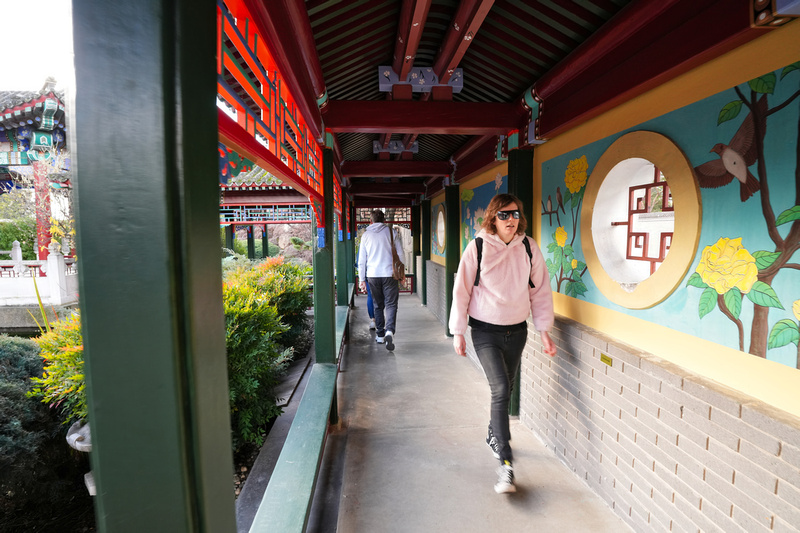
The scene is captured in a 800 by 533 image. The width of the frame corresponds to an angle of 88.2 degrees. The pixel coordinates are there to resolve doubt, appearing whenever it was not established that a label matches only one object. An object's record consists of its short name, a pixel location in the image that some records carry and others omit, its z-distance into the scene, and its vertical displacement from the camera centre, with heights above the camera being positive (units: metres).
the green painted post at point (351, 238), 9.76 +0.07
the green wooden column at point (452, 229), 6.71 +0.20
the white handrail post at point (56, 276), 8.58 -0.70
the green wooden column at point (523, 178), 3.66 +0.55
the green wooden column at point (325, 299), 3.68 -0.52
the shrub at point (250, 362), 3.72 -1.16
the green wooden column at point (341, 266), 7.37 -0.46
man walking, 5.87 -0.35
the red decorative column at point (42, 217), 9.25 +0.61
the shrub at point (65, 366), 3.21 -0.98
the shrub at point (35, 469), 3.37 -1.99
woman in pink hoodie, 2.77 -0.41
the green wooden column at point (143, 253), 0.64 -0.02
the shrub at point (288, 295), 6.16 -0.85
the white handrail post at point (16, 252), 10.55 -0.23
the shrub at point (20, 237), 12.55 +0.18
